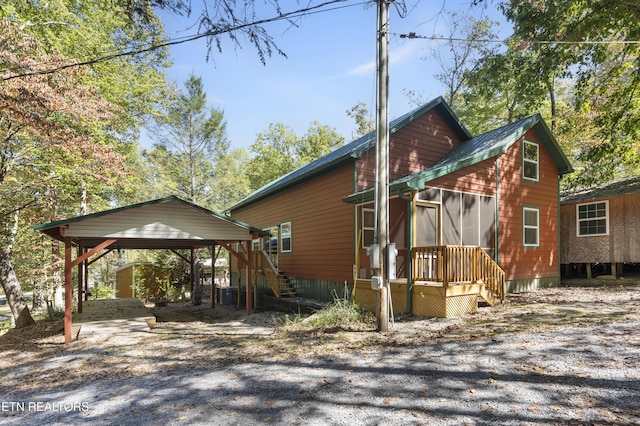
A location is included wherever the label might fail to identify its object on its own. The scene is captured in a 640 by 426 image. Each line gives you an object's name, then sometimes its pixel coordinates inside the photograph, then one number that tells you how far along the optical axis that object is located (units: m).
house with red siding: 9.23
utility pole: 7.32
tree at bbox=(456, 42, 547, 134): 10.84
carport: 8.70
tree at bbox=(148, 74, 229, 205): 27.20
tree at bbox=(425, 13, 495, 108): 24.16
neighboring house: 13.24
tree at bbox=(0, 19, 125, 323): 9.62
